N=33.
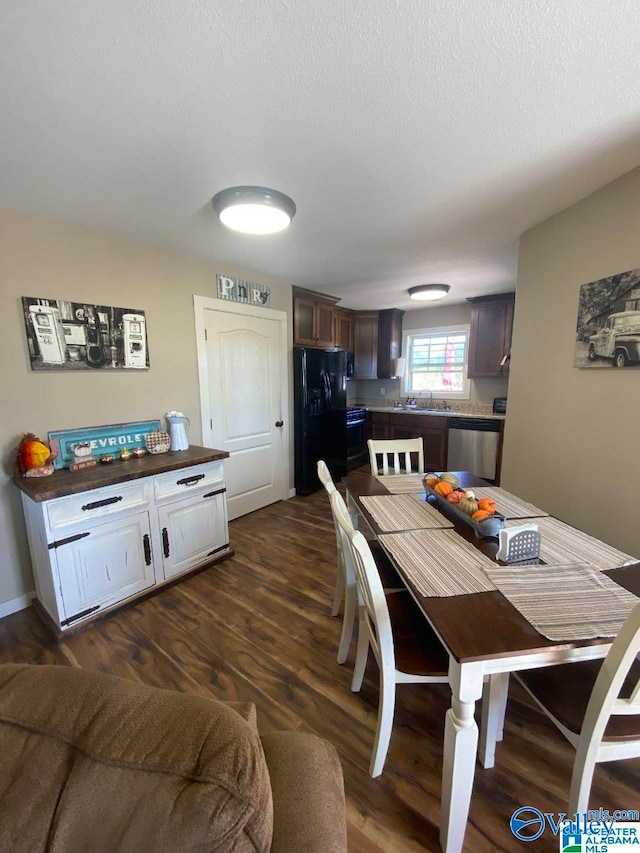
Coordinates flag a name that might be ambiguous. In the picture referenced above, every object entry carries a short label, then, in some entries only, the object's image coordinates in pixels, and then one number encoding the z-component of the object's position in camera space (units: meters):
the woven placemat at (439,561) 1.13
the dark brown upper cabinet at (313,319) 3.84
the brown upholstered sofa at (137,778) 0.45
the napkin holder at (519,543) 1.25
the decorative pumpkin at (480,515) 1.44
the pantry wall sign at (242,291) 3.02
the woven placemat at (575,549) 1.25
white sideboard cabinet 1.83
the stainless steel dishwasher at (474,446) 4.11
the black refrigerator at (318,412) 3.77
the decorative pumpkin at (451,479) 1.83
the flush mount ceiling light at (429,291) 3.71
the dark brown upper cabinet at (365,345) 5.18
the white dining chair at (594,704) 0.85
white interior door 3.03
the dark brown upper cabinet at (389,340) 5.11
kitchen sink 4.67
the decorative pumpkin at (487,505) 1.46
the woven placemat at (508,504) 1.67
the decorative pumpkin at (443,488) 1.70
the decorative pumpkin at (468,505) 1.52
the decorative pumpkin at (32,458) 1.99
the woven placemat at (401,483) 2.02
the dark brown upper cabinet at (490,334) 4.13
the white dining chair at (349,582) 1.60
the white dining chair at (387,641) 1.11
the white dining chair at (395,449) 2.45
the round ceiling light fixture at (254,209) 1.77
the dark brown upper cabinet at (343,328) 4.72
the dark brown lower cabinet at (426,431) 4.54
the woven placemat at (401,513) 1.57
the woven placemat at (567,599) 0.95
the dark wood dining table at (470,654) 0.90
